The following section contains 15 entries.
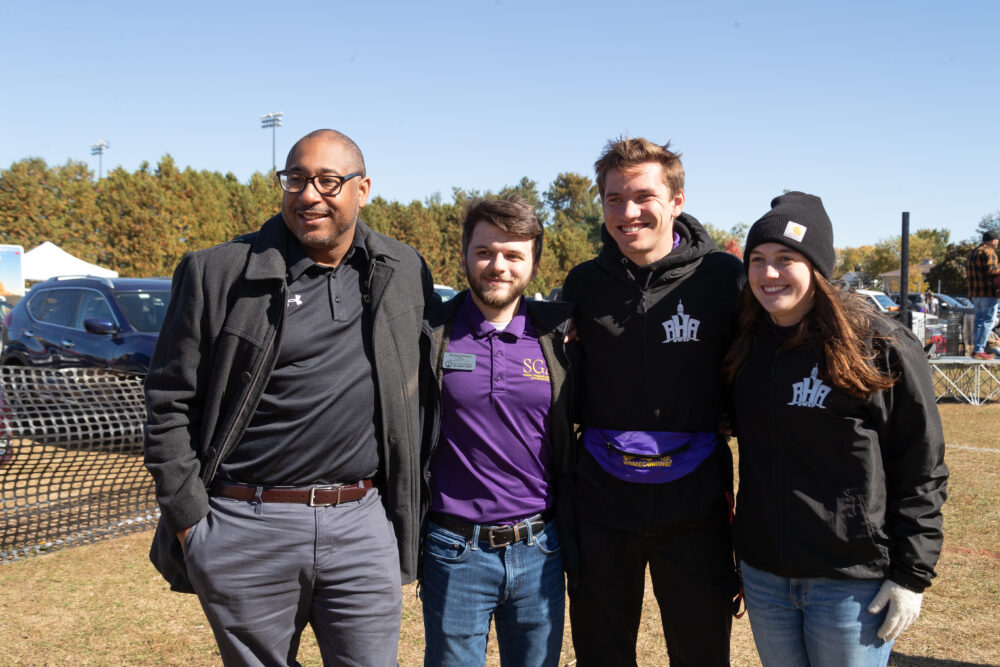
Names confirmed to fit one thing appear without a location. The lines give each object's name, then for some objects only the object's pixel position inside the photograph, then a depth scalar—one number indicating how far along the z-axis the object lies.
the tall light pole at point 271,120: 56.28
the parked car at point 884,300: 21.91
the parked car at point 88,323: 8.31
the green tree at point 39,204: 25.08
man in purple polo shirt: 2.58
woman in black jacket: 2.23
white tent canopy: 20.61
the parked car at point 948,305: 25.35
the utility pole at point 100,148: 70.03
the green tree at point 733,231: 50.66
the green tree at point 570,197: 67.94
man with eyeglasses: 2.41
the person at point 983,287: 12.60
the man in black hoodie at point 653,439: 2.69
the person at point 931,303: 26.98
